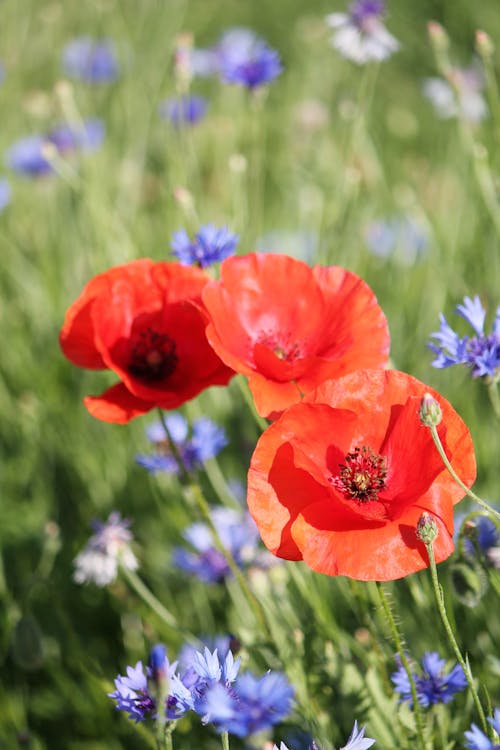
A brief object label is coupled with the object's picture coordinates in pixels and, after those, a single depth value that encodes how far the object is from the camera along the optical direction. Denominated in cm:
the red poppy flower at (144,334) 72
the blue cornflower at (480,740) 60
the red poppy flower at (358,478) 65
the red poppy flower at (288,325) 69
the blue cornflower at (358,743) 62
